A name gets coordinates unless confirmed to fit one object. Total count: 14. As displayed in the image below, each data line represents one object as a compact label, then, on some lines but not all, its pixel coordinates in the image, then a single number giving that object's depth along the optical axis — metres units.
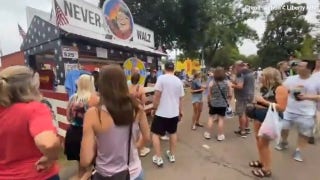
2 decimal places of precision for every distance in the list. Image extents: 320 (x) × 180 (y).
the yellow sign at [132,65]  3.55
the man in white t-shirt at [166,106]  2.49
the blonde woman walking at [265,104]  2.19
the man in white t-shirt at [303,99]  2.51
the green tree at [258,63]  25.49
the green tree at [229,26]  18.46
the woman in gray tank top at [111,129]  1.11
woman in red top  0.91
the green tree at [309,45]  19.06
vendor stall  3.17
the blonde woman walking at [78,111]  1.81
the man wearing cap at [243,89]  3.47
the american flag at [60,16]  3.27
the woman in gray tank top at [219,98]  3.26
